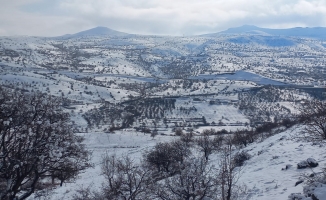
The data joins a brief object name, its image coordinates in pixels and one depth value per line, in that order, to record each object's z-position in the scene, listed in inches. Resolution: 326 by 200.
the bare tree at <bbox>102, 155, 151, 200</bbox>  569.6
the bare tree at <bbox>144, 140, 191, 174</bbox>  1017.7
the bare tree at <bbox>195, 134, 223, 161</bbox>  1196.5
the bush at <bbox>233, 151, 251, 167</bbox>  911.7
